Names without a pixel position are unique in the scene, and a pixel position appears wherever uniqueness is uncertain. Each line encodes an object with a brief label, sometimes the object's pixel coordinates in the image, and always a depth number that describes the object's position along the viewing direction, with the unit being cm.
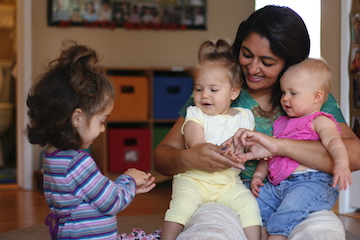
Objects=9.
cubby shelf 463
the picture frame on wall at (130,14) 478
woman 188
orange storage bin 461
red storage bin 463
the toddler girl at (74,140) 158
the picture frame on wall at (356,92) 372
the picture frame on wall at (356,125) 372
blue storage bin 470
